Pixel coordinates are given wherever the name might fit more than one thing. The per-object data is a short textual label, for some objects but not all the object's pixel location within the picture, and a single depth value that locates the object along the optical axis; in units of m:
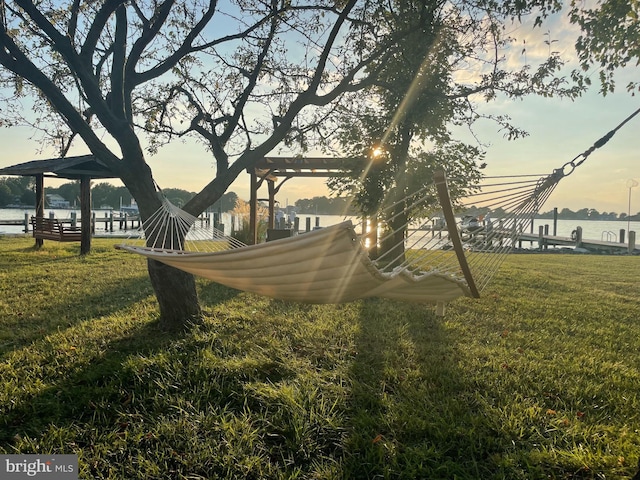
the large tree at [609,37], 2.42
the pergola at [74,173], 7.36
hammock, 1.35
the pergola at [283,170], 6.72
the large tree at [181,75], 2.54
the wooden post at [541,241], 12.87
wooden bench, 7.64
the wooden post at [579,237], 12.45
